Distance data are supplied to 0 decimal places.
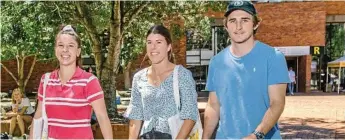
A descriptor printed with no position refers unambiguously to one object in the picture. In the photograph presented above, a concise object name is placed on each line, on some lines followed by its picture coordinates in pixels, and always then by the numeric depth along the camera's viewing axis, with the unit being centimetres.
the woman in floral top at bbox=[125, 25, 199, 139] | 309
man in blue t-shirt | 275
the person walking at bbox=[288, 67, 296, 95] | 2591
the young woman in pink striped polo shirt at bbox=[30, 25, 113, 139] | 297
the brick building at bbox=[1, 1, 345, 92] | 2875
